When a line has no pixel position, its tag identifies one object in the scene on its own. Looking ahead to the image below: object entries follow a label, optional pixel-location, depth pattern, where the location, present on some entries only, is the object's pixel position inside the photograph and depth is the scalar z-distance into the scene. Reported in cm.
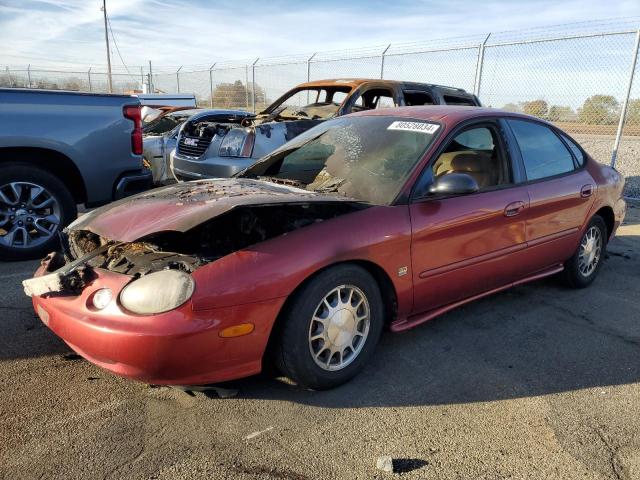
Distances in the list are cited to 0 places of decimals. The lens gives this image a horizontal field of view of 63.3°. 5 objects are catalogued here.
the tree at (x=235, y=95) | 1892
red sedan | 241
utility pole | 2892
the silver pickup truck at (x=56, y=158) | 472
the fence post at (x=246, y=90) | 1805
